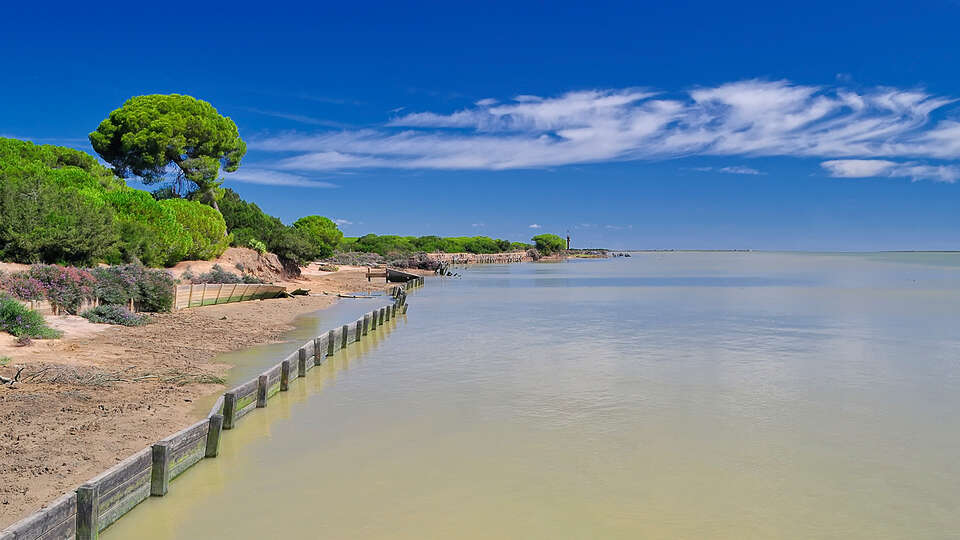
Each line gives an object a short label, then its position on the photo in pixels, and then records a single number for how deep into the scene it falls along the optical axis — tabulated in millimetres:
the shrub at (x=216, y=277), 36153
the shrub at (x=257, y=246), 50844
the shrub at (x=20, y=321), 17250
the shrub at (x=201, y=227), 41906
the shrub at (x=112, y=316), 22188
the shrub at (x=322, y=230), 77688
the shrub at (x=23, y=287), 19797
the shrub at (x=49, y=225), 26641
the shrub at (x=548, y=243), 173138
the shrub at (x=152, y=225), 35406
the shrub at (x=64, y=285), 21188
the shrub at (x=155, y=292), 25516
